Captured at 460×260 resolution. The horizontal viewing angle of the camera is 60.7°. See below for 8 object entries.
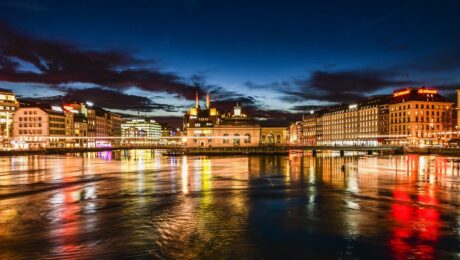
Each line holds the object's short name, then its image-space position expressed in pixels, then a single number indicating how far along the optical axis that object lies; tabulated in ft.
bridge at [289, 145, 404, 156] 383.24
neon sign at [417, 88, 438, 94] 524.52
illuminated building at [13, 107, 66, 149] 517.63
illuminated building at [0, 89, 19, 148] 523.17
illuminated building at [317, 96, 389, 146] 557.33
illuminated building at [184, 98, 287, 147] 606.55
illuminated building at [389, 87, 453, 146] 500.33
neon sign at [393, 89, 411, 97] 531.82
